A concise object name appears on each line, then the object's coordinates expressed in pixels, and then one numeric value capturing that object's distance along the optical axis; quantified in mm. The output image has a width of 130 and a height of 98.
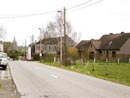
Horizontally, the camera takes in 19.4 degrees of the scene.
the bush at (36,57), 105125
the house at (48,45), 133500
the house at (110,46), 89606
